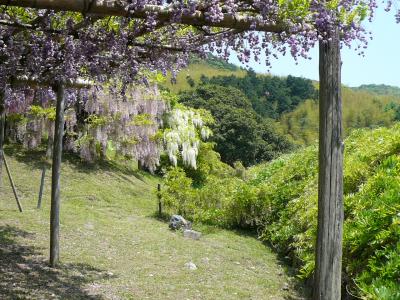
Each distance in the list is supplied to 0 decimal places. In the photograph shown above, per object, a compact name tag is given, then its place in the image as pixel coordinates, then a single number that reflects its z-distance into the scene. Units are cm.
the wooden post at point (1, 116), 689
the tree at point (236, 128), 3189
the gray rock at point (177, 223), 987
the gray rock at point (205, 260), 730
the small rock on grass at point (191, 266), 682
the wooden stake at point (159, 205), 1141
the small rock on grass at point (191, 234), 917
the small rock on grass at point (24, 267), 569
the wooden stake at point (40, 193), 939
